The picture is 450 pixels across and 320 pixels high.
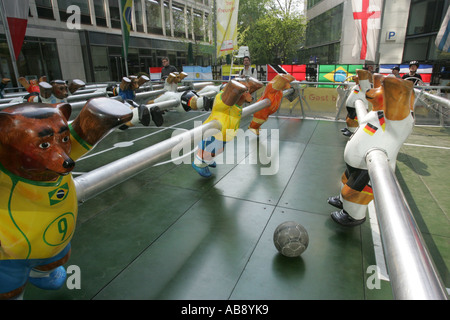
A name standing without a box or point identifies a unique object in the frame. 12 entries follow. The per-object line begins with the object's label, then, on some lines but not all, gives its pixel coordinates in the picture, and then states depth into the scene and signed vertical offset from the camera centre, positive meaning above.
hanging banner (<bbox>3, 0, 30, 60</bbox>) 7.21 +1.35
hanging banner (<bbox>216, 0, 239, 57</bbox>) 10.81 +1.57
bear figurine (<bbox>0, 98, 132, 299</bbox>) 1.28 -0.46
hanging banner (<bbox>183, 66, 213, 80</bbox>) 15.82 -0.08
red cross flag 9.75 +1.31
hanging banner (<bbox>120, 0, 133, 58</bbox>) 9.08 +1.65
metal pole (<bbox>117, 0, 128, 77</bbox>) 9.03 +0.80
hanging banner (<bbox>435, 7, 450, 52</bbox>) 7.67 +0.72
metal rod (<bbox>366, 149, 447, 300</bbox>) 0.79 -0.57
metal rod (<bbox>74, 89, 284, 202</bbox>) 1.72 -0.61
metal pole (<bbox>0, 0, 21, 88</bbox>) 6.93 +1.14
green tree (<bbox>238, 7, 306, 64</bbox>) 28.50 +3.24
